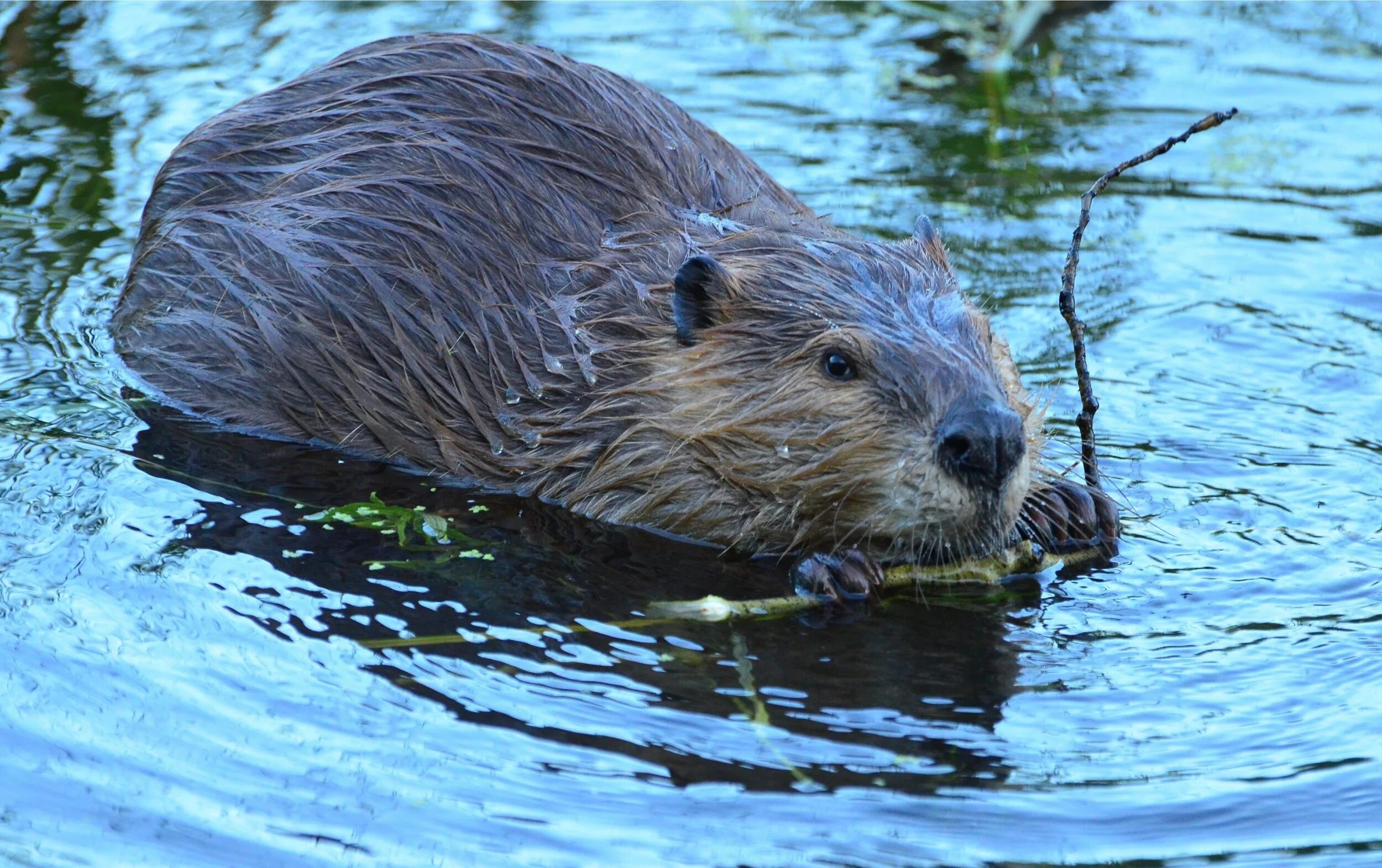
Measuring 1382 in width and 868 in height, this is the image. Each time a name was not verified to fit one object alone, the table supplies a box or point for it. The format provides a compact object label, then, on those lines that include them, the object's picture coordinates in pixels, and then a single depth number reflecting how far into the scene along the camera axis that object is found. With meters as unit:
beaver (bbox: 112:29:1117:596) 9.02
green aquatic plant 9.66
